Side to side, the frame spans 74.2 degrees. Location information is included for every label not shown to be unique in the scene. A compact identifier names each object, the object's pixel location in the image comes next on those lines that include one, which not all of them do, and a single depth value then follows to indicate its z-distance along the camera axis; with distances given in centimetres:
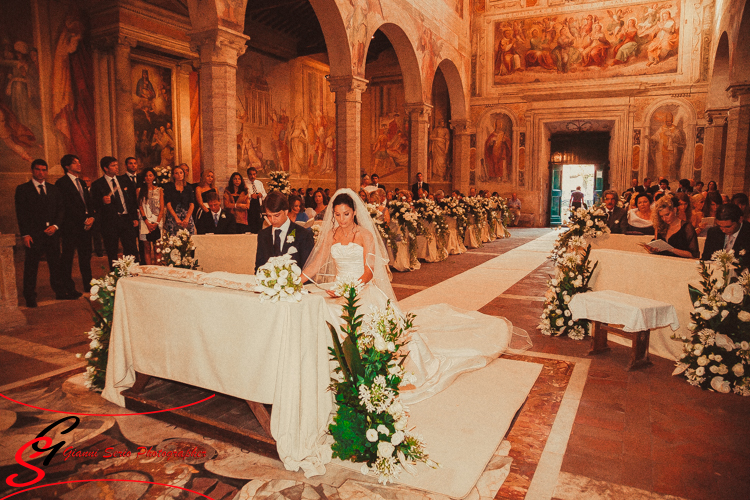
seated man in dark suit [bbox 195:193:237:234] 716
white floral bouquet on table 291
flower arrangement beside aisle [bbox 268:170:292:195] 926
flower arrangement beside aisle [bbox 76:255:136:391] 400
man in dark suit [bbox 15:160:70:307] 671
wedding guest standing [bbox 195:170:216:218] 809
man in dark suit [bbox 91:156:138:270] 768
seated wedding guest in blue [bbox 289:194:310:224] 712
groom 459
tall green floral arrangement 273
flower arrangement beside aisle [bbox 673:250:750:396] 405
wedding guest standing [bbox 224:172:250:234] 828
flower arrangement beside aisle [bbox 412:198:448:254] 1121
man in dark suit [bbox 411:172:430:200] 1490
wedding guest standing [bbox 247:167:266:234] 898
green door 2203
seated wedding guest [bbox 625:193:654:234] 725
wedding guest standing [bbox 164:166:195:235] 783
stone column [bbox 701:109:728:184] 1596
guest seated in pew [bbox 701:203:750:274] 479
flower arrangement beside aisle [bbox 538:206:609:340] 555
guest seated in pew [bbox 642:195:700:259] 548
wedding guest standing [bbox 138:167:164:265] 786
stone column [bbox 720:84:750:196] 1141
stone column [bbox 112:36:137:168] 1247
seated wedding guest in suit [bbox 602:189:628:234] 785
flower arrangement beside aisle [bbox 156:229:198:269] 566
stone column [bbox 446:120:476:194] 2145
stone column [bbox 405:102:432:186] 1669
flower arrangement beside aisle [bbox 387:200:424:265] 1015
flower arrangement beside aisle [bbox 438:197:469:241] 1267
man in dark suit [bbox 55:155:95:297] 724
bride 406
